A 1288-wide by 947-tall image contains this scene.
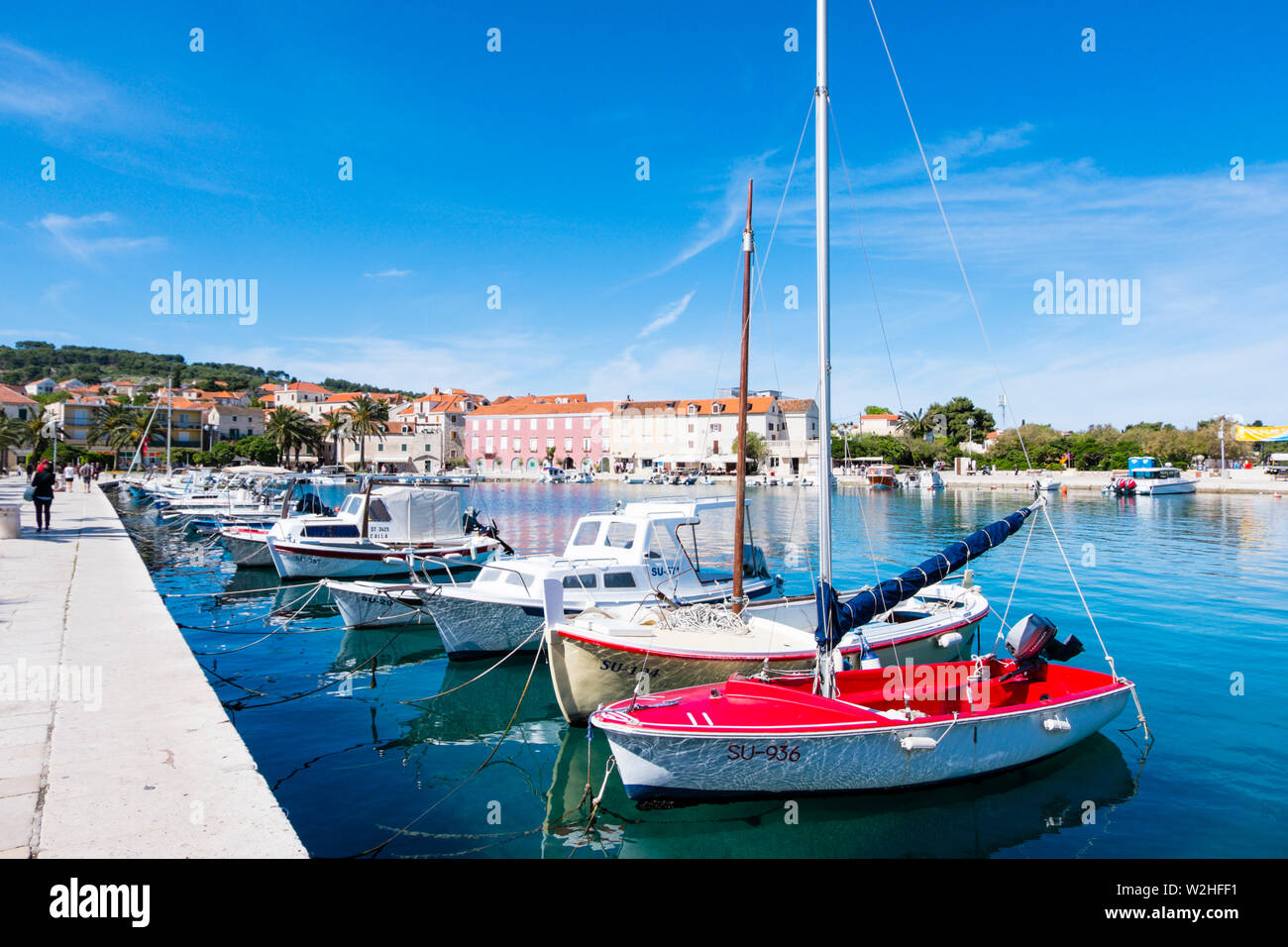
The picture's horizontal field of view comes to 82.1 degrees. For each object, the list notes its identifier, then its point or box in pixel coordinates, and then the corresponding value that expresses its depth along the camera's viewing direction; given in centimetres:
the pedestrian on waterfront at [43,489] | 2338
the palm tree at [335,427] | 9506
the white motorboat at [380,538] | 2188
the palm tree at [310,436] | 8812
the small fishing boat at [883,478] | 8906
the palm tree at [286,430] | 8562
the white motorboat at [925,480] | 7975
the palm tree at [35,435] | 7775
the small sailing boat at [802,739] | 761
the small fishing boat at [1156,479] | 6681
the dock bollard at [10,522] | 2119
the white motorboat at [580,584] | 1384
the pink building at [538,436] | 12112
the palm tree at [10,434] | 7372
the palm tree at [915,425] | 11350
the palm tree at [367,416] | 9162
